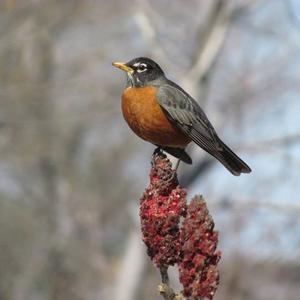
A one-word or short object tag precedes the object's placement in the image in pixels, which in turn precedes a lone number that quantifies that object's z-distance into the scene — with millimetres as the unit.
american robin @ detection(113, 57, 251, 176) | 9656
